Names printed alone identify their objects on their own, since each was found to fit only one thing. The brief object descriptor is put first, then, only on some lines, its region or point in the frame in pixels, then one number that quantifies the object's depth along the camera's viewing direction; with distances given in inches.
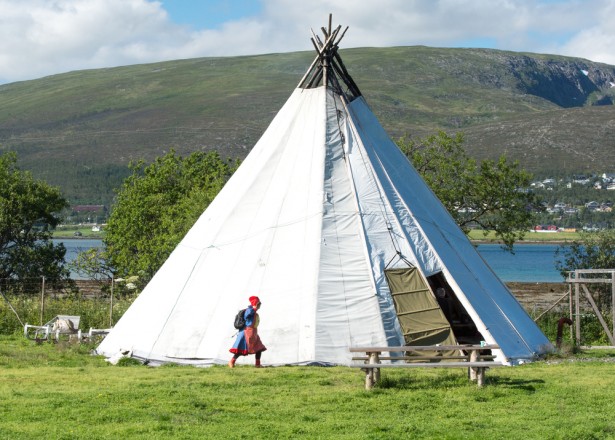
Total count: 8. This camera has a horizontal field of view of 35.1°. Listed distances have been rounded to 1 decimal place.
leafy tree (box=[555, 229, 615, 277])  1505.9
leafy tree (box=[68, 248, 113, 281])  2165.6
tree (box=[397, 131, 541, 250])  1669.5
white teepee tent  794.2
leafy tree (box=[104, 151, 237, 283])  1920.9
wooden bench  634.2
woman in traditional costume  772.0
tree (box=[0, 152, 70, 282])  1978.3
